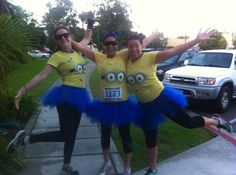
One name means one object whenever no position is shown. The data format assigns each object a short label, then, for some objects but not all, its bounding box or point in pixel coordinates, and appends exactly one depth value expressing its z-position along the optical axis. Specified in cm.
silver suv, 527
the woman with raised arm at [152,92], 249
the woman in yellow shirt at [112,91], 253
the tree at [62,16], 3871
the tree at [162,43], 2729
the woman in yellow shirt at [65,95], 258
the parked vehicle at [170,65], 783
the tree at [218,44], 2590
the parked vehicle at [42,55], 3245
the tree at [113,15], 2271
